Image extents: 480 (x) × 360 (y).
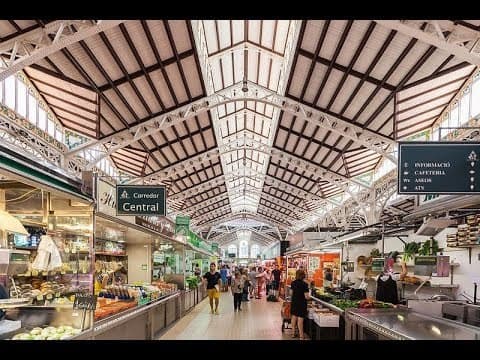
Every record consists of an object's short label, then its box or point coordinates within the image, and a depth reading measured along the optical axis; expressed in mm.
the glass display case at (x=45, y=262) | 4316
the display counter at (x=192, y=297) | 13836
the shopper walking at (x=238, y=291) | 15219
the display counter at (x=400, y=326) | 4449
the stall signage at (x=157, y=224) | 8180
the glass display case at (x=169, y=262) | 12241
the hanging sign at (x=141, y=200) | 6595
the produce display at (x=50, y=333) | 4048
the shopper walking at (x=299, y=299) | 9180
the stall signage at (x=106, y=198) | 5078
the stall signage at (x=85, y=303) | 4609
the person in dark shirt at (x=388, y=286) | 8148
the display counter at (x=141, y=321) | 5343
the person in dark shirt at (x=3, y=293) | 4371
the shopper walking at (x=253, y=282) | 22312
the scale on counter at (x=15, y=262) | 4138
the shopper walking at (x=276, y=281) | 20744
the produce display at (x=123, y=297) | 6147
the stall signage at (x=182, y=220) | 14852
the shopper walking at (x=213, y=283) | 13977
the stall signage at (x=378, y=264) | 9026
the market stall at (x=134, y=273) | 5875
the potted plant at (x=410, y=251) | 8968
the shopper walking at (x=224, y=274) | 23838
